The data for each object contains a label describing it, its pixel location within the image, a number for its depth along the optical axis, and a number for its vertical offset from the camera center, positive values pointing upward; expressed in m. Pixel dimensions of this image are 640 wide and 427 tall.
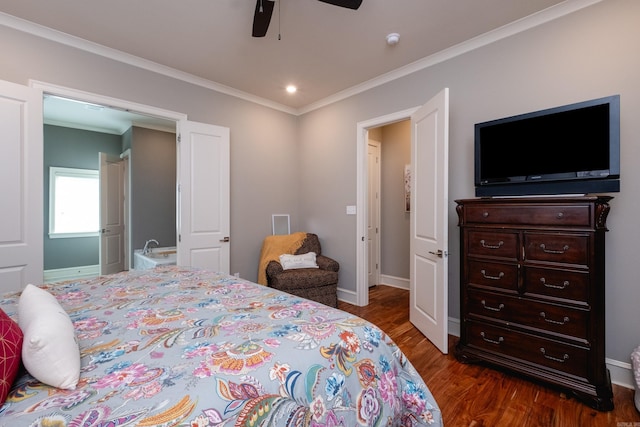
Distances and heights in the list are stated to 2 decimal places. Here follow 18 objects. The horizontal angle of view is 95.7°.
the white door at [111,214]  4.86 +0.00
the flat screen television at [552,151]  1.86 +0.44
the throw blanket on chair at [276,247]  3.66 -0.44
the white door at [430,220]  2.46 -0.06
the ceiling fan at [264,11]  1.71 +1.27
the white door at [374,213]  4.57 +0.01
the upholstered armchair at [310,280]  3.25 -0.76
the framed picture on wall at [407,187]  4.45 +0.40
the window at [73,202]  5.20 +0.22
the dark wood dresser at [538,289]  1.78 -0.52
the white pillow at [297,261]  3.54 -0.59
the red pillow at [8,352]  0.74 -0.38
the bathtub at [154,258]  3.88 -0.64
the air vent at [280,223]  4.17 -0.14
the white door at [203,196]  3.24 +0.20
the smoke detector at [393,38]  2.52 +1.55
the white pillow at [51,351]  0.78 -0.38
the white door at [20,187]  2.27 +0.22
